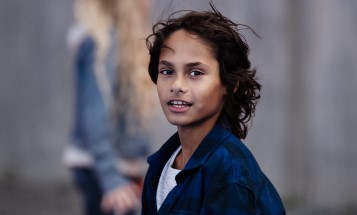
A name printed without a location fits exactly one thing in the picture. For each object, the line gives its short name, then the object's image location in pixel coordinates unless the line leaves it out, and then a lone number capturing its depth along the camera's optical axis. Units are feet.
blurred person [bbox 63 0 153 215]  21.85
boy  10.20
